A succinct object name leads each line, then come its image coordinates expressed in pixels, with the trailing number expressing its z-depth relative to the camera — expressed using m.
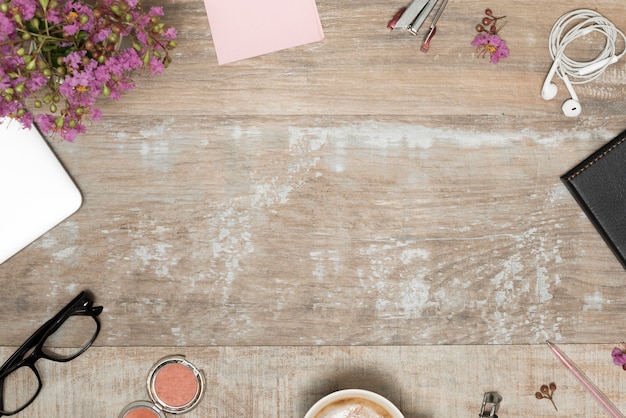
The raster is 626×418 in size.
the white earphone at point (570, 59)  0.95
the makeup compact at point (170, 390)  0.96
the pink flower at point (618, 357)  0.97
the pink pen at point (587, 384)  0.98
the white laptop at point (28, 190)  0.91
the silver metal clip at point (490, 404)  0.97
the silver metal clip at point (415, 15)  0.94
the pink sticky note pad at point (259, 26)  0.95
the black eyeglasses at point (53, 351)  0.96
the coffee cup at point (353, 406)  0.93
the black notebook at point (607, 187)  0.95
